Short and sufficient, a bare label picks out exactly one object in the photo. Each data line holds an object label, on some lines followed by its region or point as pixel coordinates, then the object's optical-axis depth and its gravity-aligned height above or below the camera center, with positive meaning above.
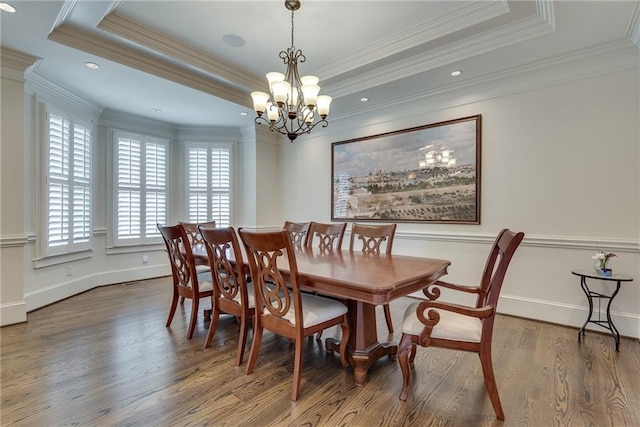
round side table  2.53 -0.72
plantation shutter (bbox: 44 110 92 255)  3.70 +0.36
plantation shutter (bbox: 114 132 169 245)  4.83 +0.42
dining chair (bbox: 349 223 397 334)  2.84 -0.21
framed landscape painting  3.61 +0.52
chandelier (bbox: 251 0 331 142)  2.55 +1.01
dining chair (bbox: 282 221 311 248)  3.51 -0.21
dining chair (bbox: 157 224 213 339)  2.71 -0.58
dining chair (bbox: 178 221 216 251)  3.67 -0.24
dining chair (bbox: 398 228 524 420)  1.65 -0.67
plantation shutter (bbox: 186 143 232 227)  5.55 +0.56
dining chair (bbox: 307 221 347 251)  3.25 -0.21
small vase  2.58 -0.49
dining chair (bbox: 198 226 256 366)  2.25 -0.55
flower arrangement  2.61 -0.39
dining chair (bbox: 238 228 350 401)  1.83 -0.63
